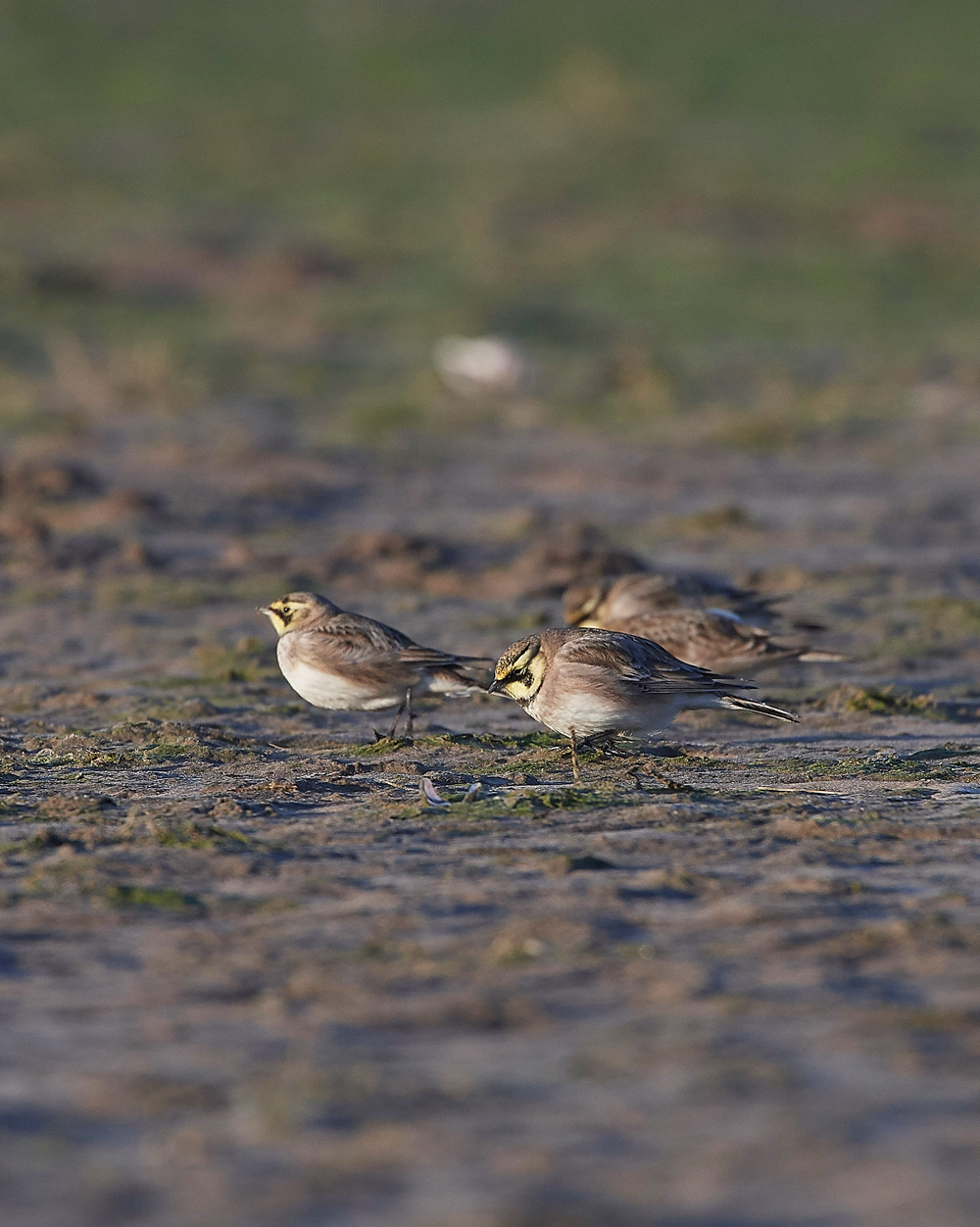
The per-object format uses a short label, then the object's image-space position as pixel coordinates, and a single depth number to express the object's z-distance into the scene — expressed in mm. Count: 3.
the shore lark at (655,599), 21703
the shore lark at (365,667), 17281
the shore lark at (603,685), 15312
